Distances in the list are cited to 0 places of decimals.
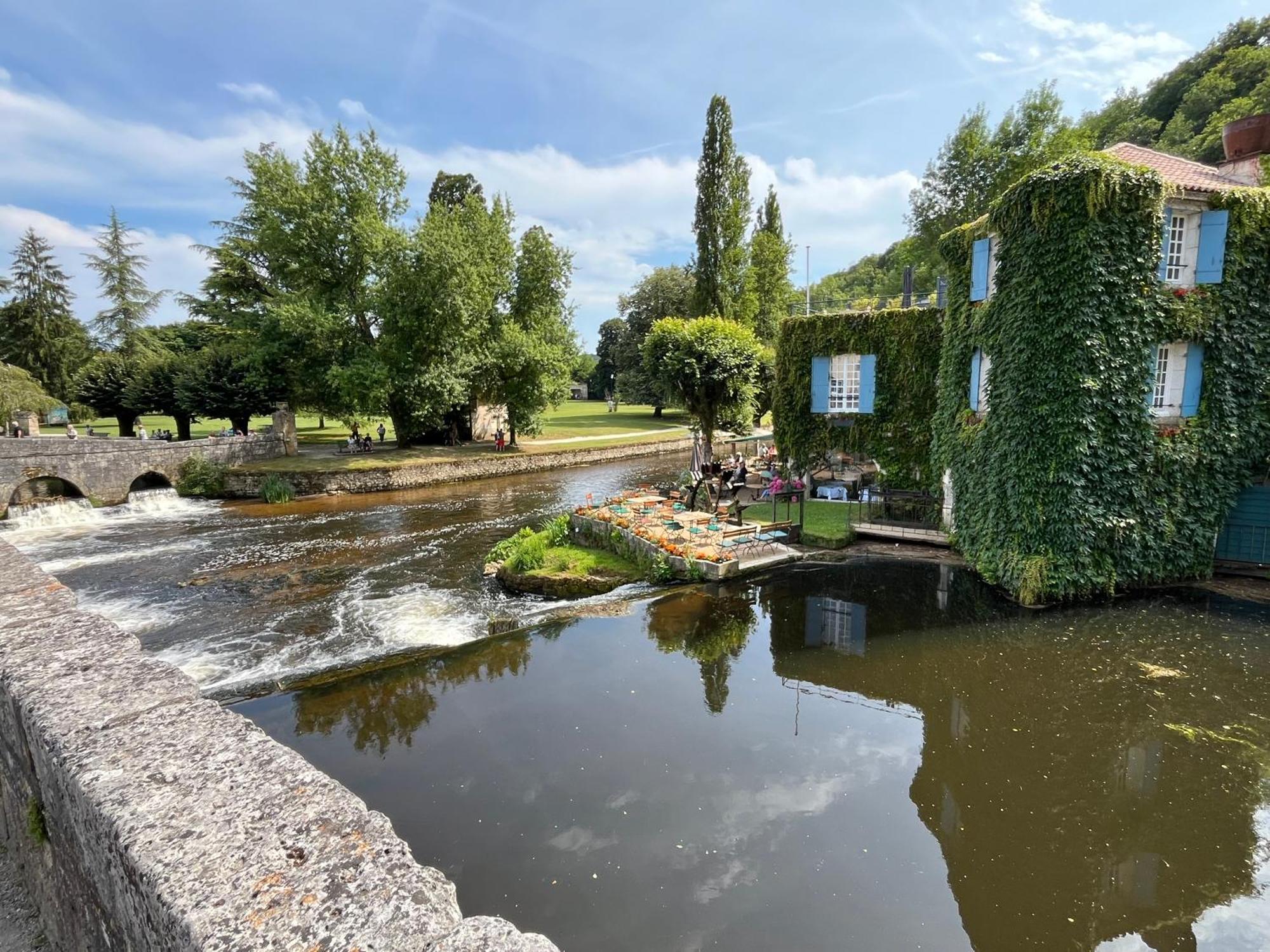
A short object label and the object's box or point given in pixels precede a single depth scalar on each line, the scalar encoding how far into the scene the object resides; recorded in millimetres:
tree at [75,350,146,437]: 34125
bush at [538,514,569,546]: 17391
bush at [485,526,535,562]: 16656
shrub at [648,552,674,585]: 14469
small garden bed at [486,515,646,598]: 14508
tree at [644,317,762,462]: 22391
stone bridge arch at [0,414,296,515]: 22031
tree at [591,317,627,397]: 76444
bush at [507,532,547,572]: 15156
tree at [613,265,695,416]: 54625
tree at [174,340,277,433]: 32625
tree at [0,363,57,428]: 29578
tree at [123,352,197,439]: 33938
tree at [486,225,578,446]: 33469
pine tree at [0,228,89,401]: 44281
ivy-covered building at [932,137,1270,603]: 11844
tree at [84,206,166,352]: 46844
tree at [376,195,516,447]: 30172
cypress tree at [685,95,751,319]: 40844
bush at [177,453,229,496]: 26328
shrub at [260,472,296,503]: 25562
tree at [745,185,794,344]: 45531
